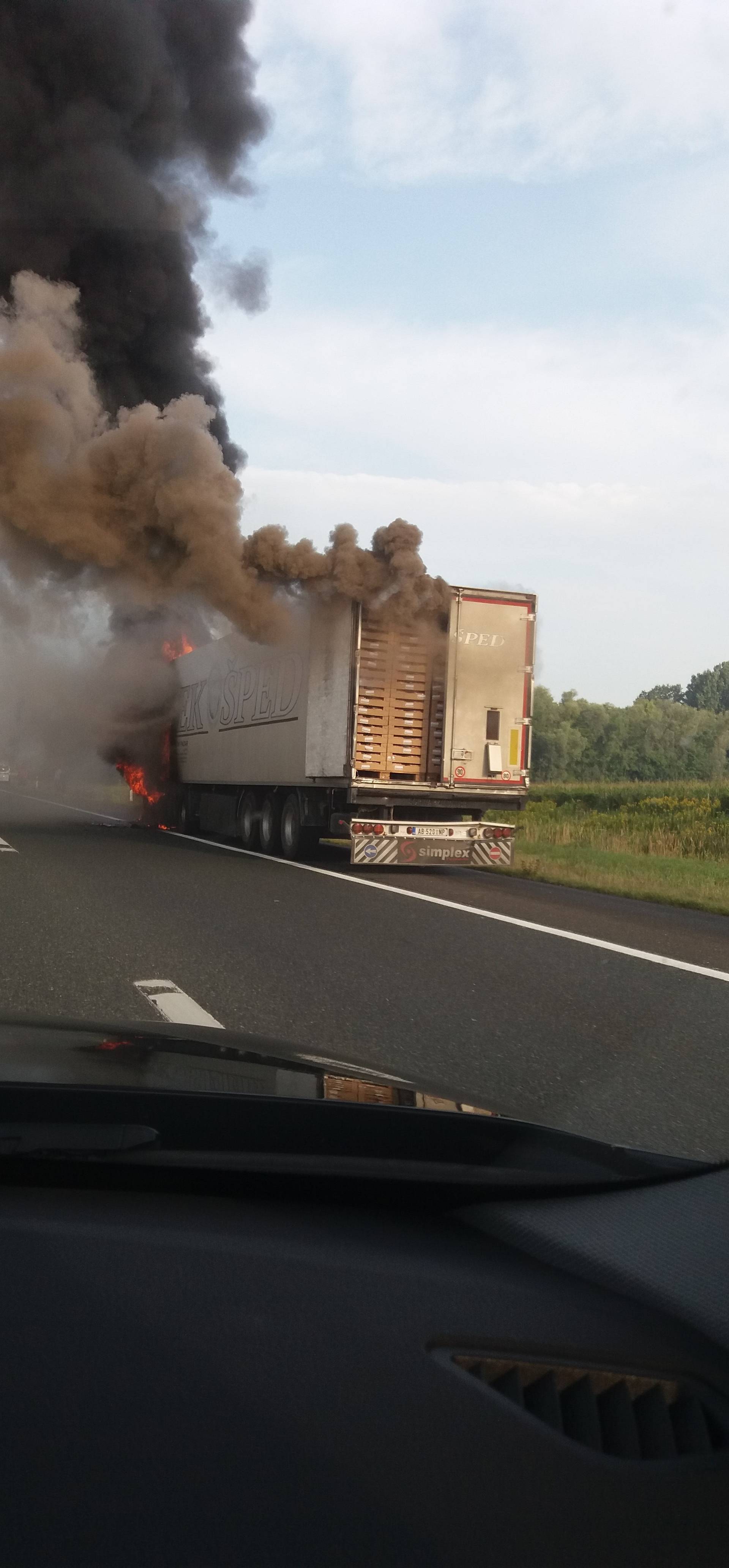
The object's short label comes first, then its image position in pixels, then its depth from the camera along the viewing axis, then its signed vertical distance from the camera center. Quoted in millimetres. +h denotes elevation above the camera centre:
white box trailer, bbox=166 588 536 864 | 15148 +847
